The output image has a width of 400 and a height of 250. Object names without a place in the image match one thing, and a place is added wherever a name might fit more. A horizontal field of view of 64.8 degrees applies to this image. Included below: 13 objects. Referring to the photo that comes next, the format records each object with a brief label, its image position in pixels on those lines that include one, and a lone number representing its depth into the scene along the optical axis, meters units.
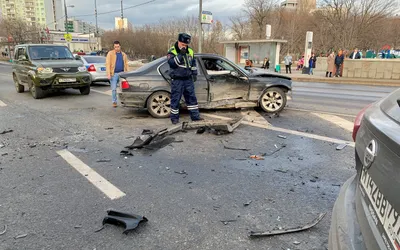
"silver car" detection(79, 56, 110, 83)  14.19
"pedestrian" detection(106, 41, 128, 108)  9.21
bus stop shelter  25.83
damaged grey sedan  7.63
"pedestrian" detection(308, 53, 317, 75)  25.94
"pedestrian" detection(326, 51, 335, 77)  22.08
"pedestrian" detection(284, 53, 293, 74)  26.17
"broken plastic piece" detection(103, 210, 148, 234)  2.93
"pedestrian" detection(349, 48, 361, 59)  23.39
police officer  6.80
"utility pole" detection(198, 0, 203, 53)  20.19
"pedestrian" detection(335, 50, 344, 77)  21.14
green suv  10.36
